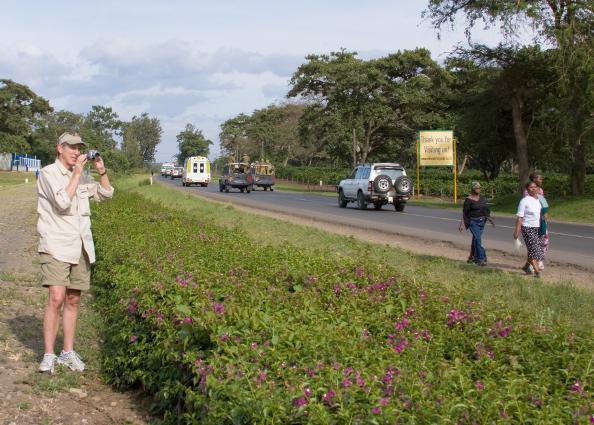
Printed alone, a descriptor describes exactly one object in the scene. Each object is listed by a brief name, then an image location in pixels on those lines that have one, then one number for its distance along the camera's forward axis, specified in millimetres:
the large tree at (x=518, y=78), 31375
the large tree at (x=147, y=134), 146875
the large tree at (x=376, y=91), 53406
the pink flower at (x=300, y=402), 3168
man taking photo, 5496
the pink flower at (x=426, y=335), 4641
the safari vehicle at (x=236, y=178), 48969
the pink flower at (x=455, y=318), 5023
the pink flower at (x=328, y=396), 3176
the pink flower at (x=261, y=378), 3474
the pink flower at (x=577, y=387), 3566
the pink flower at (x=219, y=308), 4677
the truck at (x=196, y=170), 61500
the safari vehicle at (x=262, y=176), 53206
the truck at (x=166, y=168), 99875
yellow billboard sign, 38531
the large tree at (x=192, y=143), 139500
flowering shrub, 3207
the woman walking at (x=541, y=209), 10914
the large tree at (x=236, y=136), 109125
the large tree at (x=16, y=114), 83819
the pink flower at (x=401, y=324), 4773
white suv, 27719
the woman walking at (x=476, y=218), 11820
